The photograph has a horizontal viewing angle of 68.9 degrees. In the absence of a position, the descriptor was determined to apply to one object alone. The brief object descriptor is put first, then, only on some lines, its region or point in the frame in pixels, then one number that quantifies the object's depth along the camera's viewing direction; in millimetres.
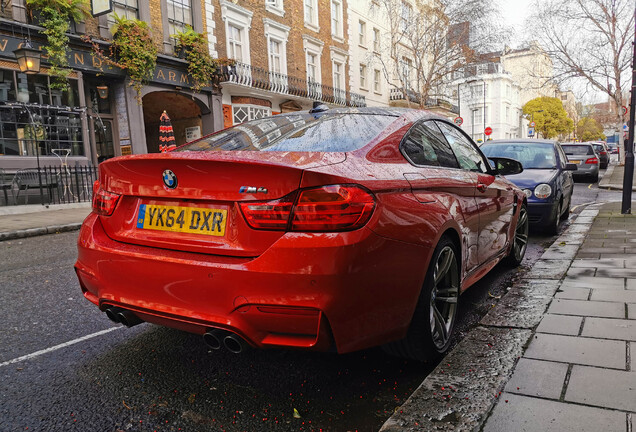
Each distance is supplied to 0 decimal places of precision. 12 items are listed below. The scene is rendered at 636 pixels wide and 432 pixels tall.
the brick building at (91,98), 12867
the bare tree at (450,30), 24797
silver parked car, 18672
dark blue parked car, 6812
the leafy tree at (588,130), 83262
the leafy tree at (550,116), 69625
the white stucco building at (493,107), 68438
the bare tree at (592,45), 28234
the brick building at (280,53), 20047
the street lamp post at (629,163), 8055
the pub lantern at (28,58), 11509
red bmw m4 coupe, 1954
